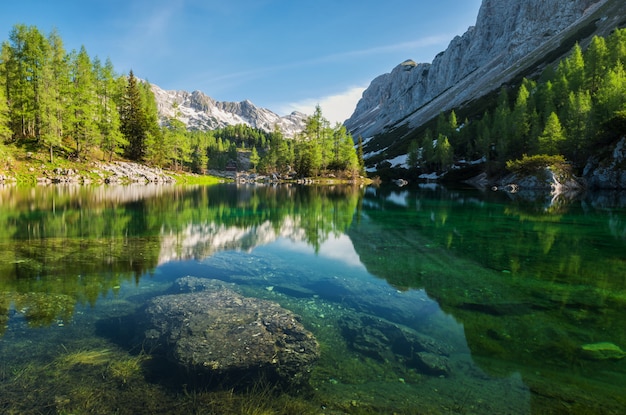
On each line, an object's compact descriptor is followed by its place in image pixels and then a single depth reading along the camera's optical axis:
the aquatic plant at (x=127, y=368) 5.64
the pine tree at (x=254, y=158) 142.62
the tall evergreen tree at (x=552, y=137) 64.25
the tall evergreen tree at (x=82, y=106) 57.78
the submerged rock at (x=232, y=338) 5.96
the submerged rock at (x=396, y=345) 6.50
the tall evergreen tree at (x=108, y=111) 63.66
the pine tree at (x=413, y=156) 120.62
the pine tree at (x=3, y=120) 46.43
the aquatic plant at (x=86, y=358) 6.01
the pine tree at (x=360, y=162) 94.62
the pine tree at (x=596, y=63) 71.25
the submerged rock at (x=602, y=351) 6.62
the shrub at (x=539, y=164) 60.73
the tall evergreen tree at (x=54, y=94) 53.61
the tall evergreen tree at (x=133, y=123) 74.88
